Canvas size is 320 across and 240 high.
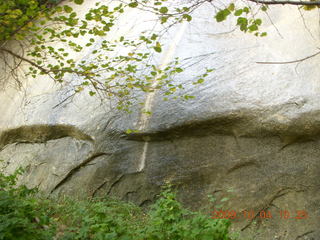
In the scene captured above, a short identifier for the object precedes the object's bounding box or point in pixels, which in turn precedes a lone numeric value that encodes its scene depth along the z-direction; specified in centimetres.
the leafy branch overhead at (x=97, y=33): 390
